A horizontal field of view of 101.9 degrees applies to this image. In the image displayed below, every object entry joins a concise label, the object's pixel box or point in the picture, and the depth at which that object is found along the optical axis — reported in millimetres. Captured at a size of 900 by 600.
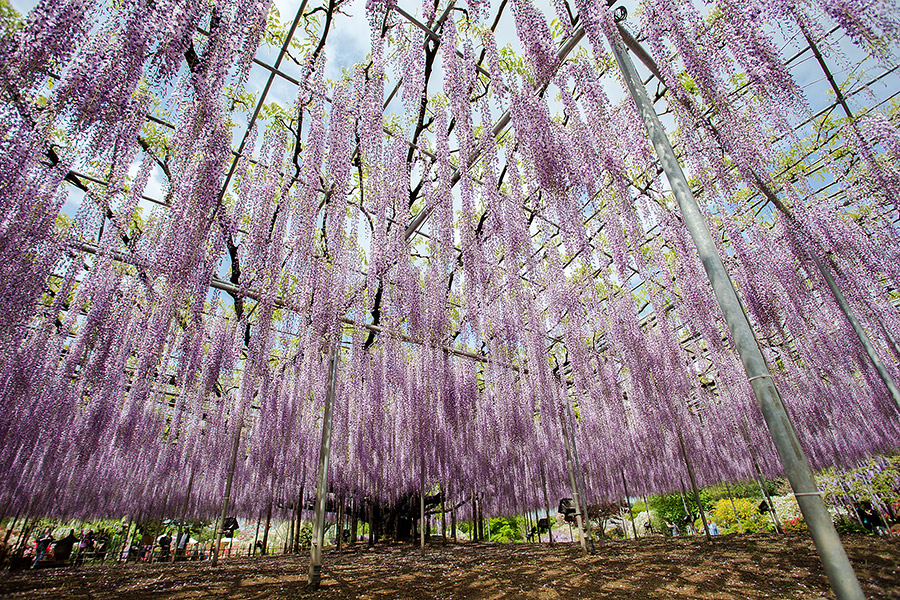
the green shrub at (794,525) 11320
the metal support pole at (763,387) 1832
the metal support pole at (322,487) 4758
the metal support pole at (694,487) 7773
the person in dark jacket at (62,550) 10633
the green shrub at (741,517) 14621
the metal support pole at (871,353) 4957
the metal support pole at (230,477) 7211
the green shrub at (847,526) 10630
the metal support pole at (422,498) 8327
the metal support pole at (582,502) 7226
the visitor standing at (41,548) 11102
